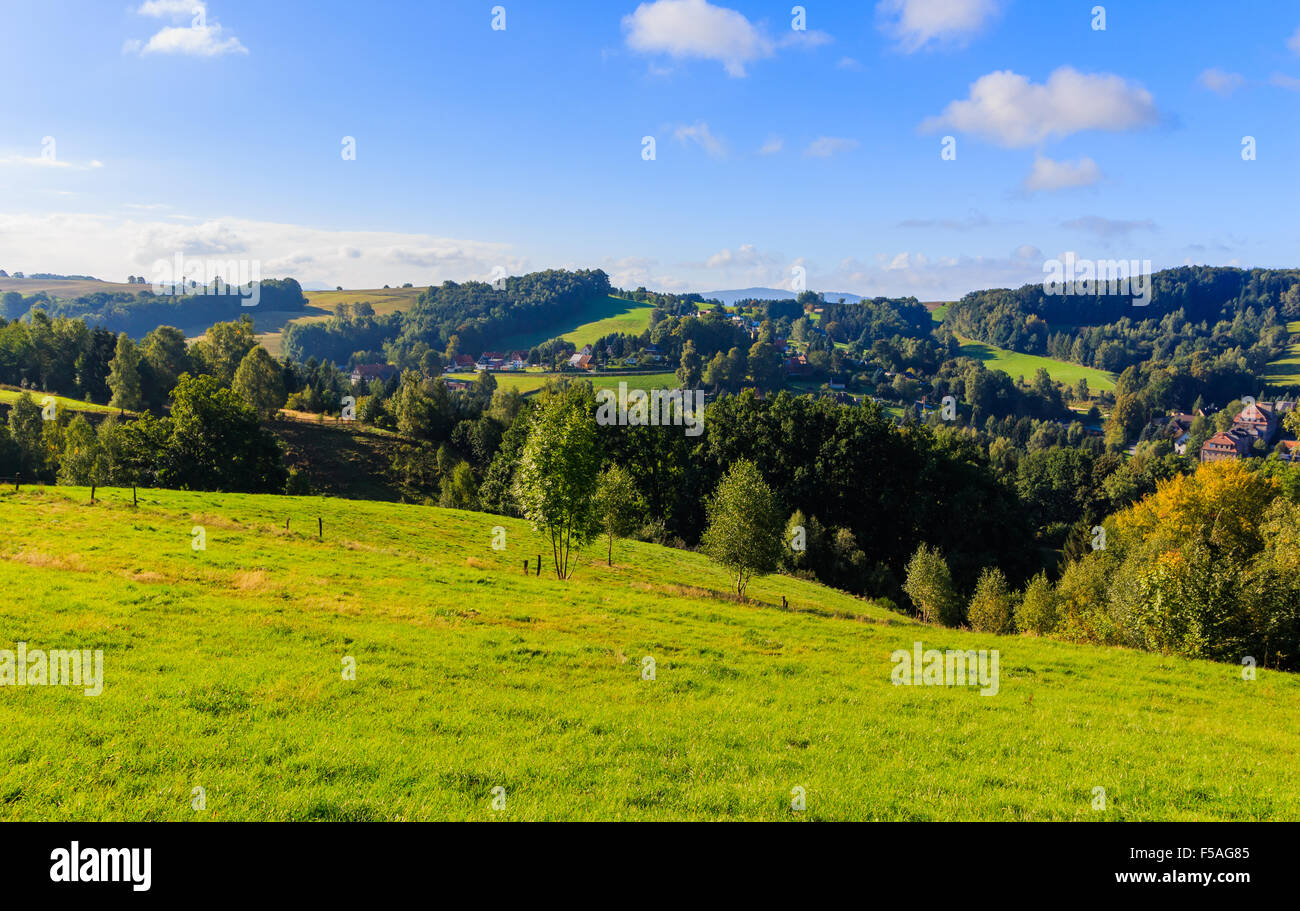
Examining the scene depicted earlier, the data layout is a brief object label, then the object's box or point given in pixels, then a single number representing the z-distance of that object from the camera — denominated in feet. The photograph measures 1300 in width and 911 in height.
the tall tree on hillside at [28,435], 251.19
